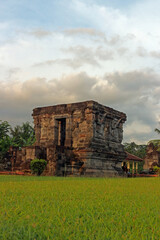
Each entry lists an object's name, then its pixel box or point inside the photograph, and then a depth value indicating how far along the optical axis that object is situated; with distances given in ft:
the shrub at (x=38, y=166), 55.77
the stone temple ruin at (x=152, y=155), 104.83
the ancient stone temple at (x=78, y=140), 61.67
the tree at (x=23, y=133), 118.93
